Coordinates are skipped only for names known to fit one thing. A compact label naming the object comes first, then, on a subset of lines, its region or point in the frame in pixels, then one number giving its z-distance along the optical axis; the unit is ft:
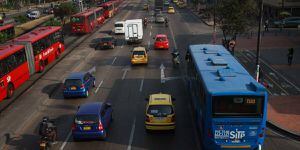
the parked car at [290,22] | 200.03
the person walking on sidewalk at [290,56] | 113.60
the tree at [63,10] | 228.84
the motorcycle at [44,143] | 59.47
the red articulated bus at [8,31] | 169.68
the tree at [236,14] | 117.39
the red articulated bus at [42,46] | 108.58
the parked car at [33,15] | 290.97
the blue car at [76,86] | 87.40
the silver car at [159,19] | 243.60
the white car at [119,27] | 192.56
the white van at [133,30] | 159.63
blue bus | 51.13
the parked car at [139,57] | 118.83
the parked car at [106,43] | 152.76
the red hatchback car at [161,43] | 145.79
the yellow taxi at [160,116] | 63.87
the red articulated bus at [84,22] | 190.90
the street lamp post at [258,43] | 73.45
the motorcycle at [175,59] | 114.81
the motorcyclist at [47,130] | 60.32
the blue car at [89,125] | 62.18
